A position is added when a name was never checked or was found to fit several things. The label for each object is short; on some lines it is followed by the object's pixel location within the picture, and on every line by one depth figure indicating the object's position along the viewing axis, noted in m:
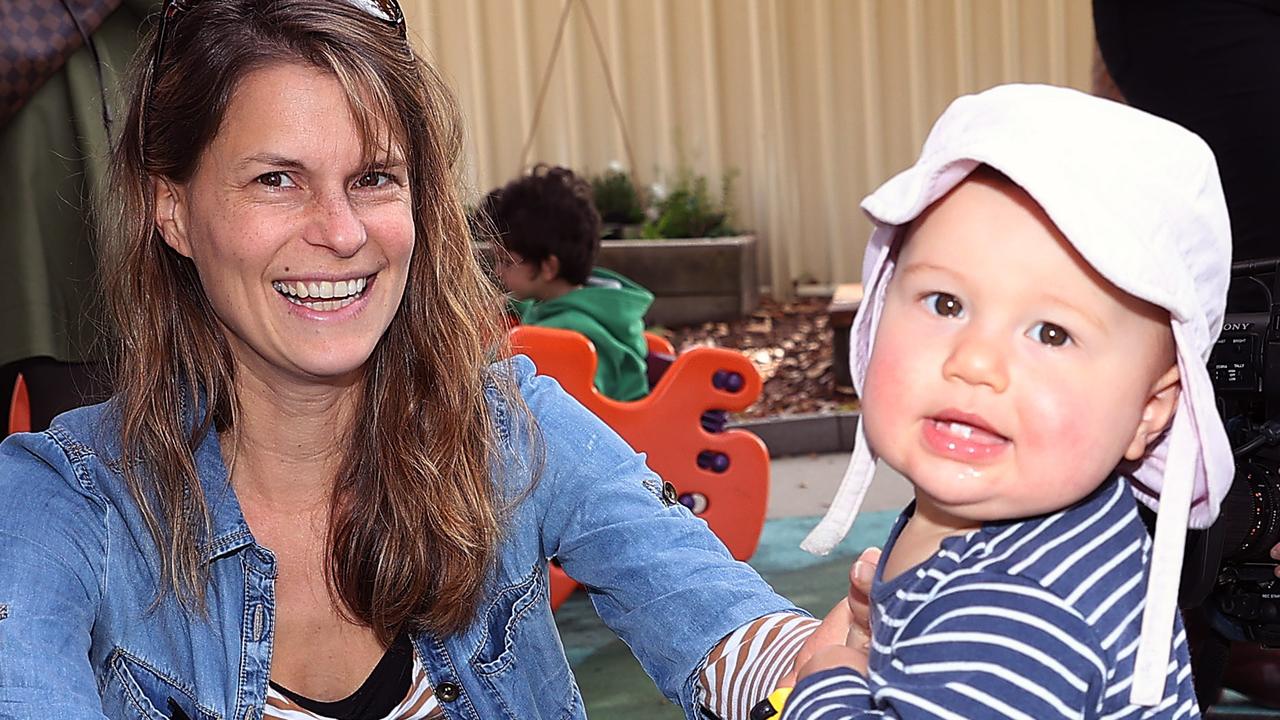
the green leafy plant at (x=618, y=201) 7.41
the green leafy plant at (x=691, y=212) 7.17
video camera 1.80
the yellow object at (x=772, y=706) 1.13
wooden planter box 6.67
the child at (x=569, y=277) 3.60
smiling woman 1.50
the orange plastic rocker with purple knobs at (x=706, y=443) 3.39
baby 0.85
